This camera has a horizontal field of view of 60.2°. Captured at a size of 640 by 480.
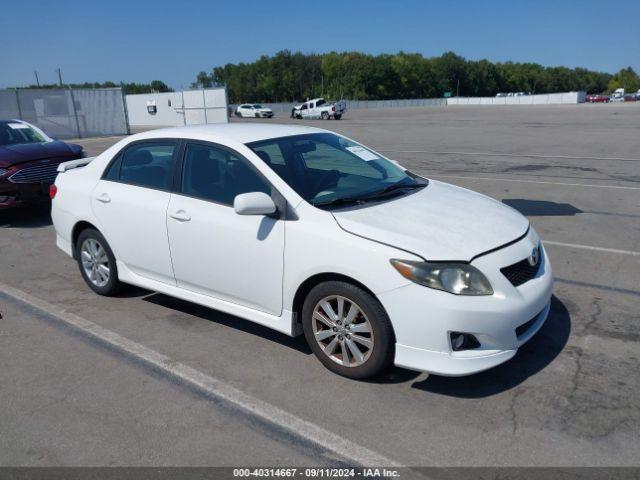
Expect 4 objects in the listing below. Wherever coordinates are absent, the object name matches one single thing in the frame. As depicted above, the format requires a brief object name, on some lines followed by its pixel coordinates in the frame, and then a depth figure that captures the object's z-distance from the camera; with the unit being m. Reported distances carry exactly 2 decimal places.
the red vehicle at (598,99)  93.68
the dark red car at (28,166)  8.23
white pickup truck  46.88
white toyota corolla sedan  3.34
